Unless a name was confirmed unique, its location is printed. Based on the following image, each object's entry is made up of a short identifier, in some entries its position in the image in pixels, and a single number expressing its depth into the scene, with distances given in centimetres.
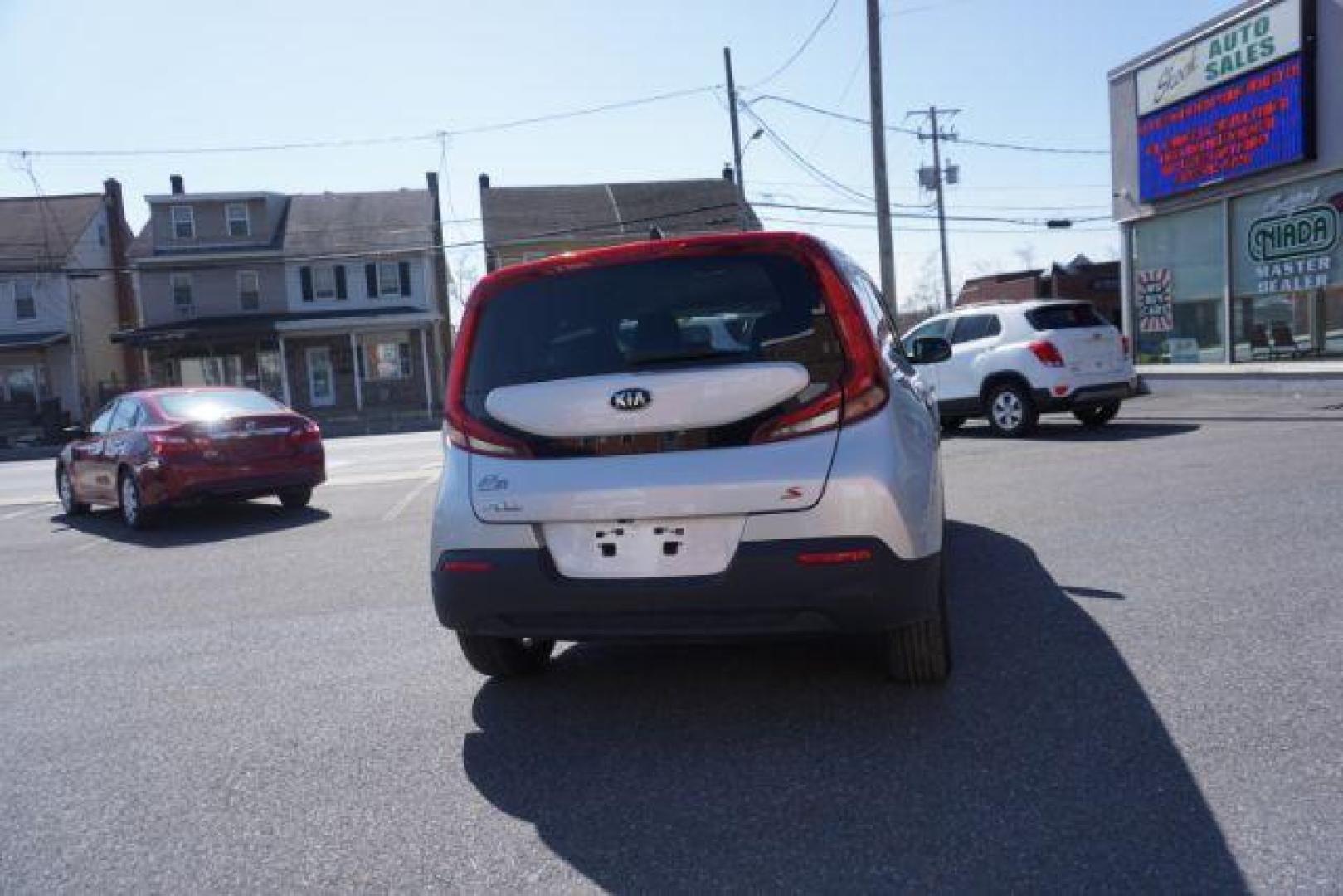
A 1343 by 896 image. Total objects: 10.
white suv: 1259
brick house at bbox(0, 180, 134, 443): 3856
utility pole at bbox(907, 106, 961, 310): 3997
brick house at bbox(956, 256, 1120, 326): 3241
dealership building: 1597
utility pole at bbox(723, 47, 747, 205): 2942
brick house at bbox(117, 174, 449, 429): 3800
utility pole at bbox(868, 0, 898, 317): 1862
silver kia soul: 340
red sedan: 980
